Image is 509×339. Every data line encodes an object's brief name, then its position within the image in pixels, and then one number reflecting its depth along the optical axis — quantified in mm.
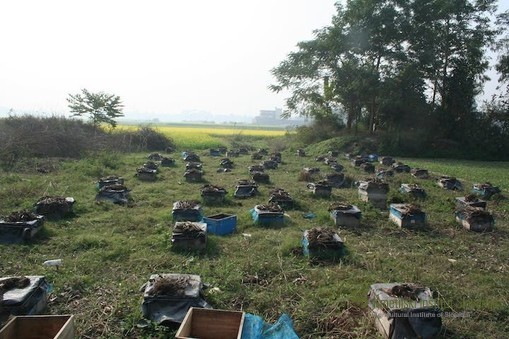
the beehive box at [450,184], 13742
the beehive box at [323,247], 6434
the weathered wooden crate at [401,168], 17703
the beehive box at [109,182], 11664
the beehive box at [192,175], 14109
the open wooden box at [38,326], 3807
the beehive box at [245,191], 11305
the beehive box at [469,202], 9898
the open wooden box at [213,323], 4023
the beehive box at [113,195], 10148
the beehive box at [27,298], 4242
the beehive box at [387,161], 20812
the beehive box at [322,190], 11594
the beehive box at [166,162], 18250
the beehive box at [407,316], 4059
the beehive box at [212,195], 10427
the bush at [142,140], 25266
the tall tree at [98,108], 25766
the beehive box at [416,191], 11539
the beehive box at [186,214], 8391
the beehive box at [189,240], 6617
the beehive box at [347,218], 8562
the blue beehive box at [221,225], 7703
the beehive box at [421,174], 16297
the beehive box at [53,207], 8328
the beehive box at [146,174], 14095
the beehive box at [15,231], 6750
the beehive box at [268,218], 8383
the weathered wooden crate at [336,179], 13797
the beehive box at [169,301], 4336
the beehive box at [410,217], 8461
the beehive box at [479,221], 8508
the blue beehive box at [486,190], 12102
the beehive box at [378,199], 10555
